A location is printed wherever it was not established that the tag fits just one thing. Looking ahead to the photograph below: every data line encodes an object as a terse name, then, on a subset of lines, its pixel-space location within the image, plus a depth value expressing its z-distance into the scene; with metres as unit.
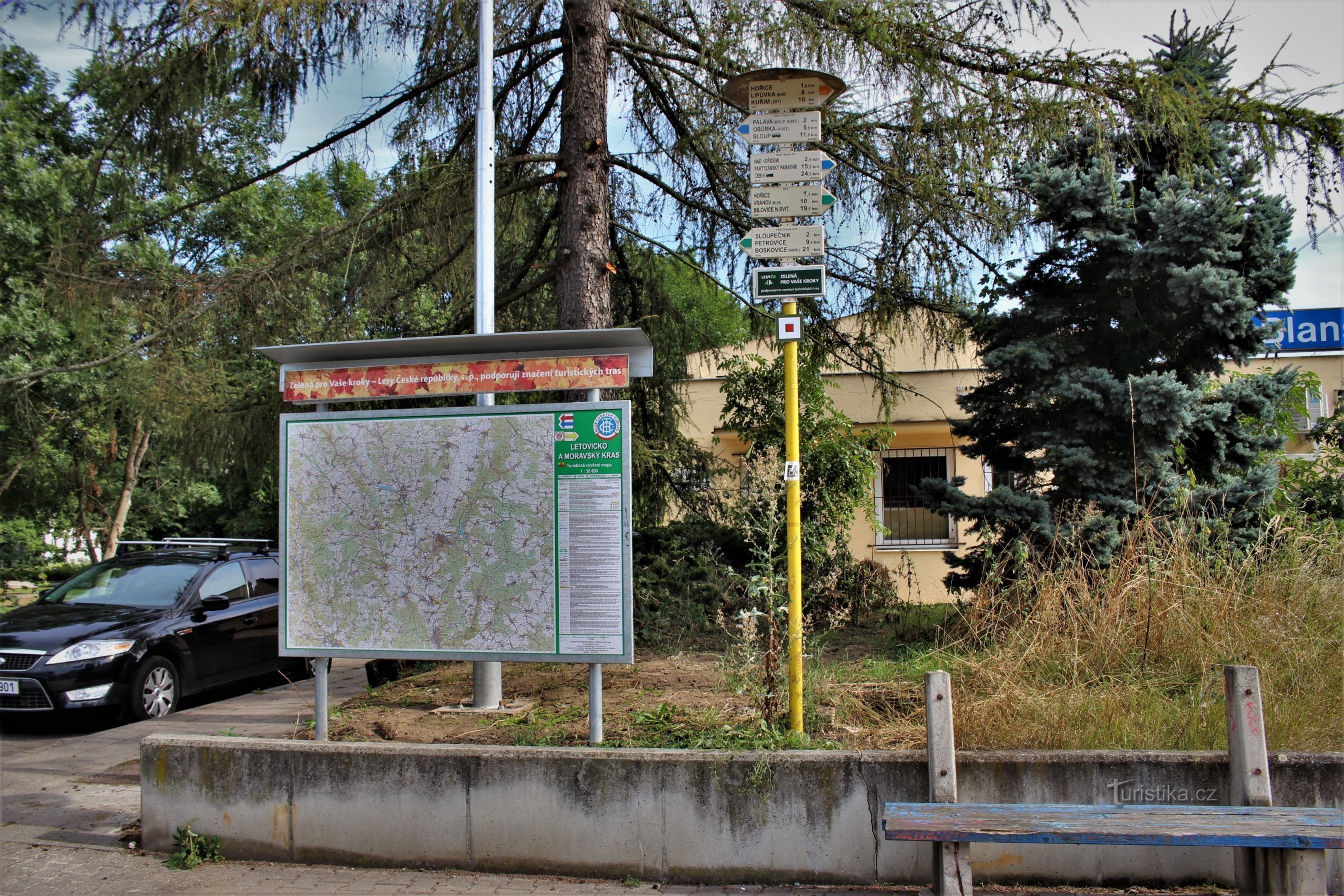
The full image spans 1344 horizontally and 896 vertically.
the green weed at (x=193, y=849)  4.87
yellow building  12.62
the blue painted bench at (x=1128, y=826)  3.72
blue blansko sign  9.03
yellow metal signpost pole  4.87
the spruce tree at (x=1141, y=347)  7.13
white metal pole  6.57
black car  7.91
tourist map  5.12
